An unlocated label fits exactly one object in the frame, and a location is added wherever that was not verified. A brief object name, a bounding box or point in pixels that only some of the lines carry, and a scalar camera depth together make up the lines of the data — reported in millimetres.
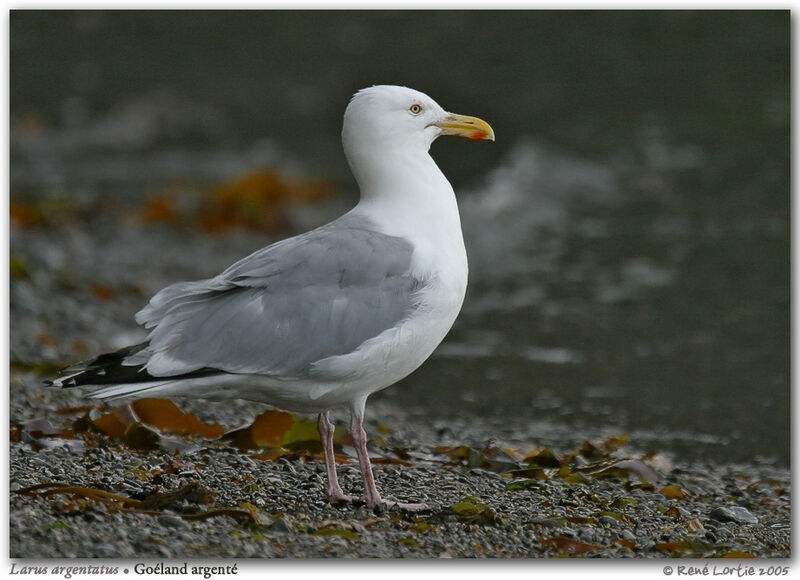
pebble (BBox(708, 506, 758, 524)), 11055
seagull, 10133
